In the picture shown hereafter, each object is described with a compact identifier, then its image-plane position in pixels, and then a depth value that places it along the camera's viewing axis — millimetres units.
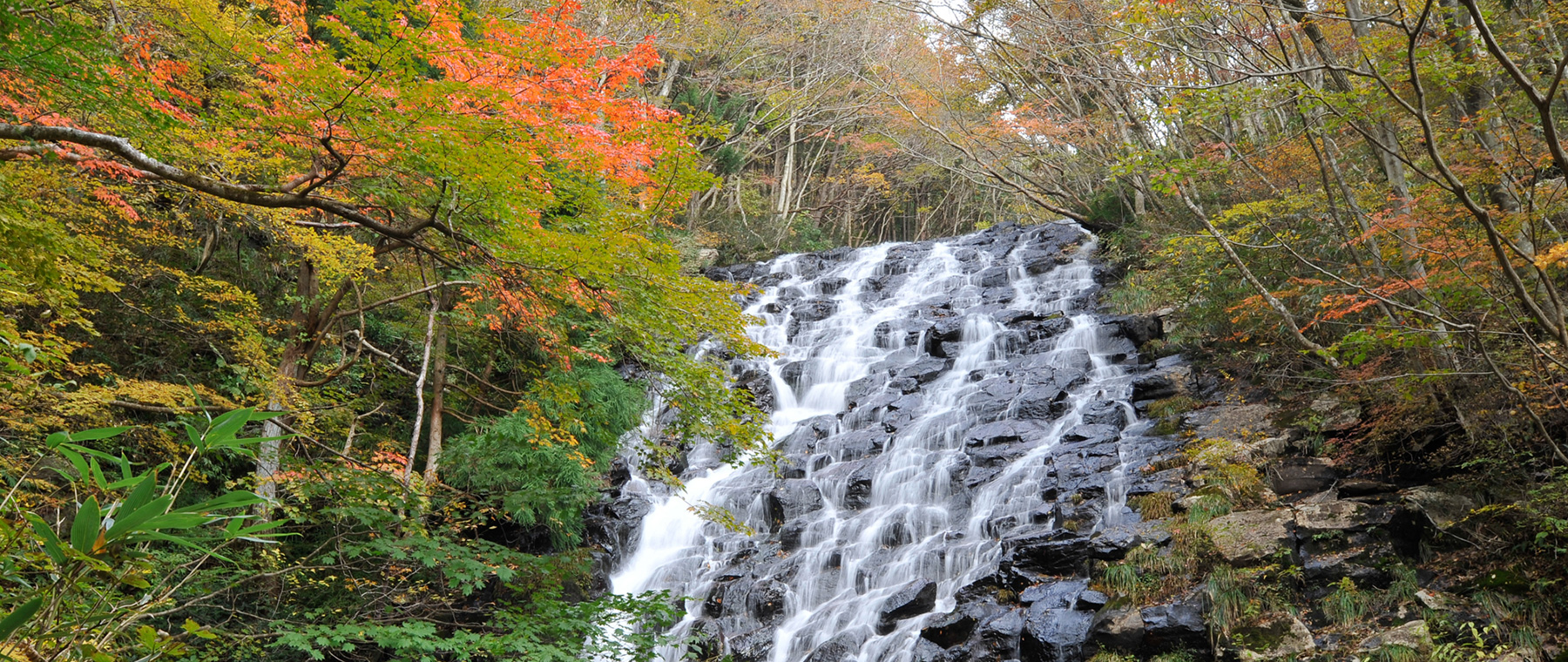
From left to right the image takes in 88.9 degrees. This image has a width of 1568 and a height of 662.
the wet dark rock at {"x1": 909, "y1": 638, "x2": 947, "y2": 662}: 7941
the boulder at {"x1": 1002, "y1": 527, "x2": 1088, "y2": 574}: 8445
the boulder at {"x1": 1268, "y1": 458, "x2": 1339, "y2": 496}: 8336
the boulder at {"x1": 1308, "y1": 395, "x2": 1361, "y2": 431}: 8789
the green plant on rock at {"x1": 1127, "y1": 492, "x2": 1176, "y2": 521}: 8781
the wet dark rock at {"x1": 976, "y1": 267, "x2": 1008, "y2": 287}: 18547
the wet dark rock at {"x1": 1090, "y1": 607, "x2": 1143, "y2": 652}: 7105
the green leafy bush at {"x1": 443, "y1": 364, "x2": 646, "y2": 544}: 10656
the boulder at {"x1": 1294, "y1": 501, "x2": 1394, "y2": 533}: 7453
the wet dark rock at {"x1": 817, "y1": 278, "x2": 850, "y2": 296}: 20328
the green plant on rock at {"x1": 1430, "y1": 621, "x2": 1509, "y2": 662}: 5773
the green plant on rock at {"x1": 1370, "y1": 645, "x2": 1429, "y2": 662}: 6004
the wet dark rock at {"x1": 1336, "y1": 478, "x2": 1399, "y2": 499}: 7883
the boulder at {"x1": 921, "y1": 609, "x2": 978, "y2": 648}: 8039
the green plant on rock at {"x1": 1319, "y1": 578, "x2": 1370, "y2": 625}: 6750
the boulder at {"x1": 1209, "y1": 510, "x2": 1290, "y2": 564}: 7461
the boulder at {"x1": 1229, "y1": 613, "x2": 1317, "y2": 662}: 6445
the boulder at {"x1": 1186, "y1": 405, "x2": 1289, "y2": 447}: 9578
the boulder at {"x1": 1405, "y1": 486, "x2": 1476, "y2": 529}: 7074
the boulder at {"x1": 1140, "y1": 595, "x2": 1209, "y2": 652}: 6957
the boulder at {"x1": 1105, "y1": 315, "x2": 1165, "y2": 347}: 13477
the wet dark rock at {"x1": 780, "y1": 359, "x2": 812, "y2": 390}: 15586
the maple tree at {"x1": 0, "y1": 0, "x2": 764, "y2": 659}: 4398
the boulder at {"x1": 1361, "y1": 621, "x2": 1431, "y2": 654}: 6039
